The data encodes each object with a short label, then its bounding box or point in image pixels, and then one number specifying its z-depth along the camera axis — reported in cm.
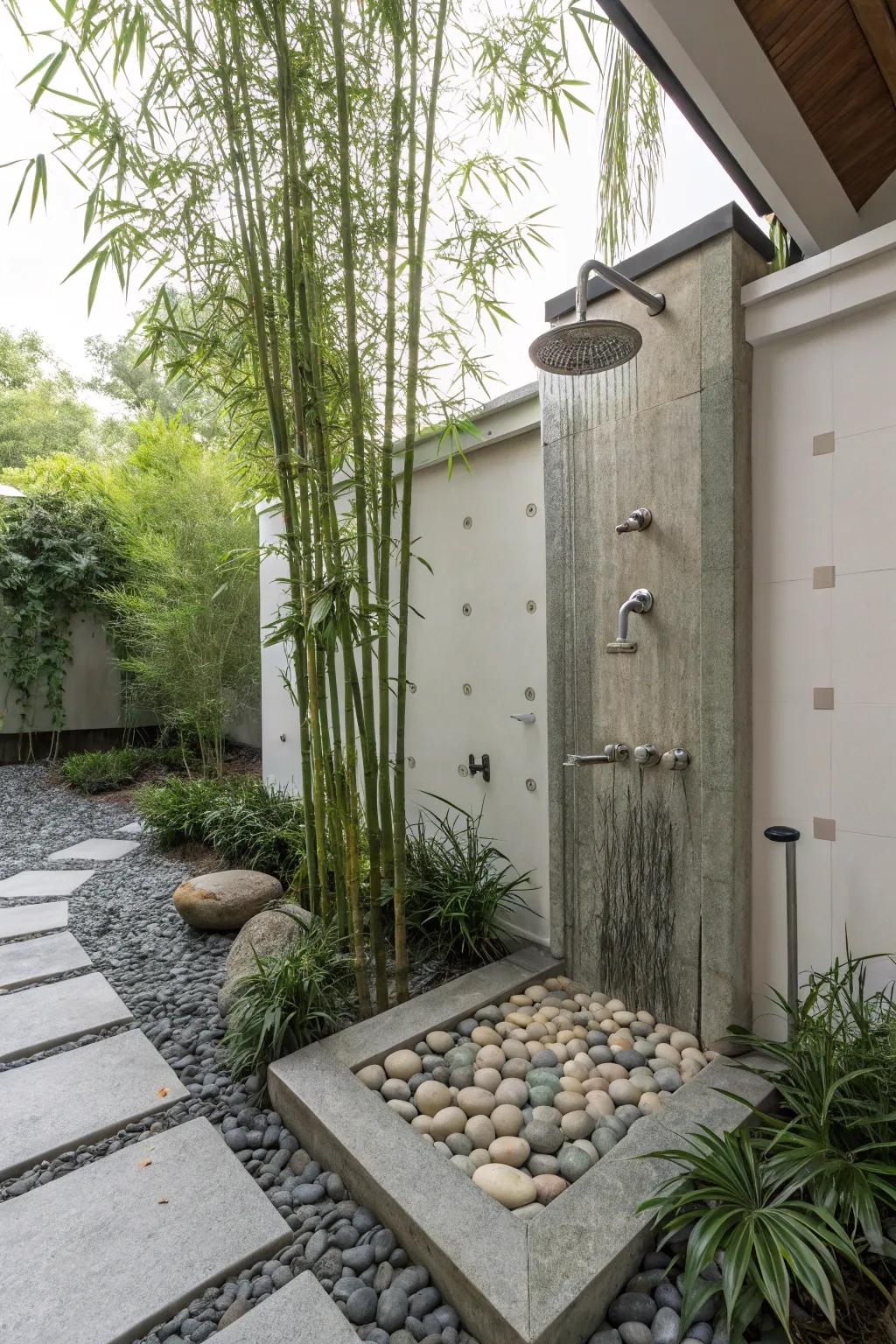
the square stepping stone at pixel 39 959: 232
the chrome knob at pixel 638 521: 195
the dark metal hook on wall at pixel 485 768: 268
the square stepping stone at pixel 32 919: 271
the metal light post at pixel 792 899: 156
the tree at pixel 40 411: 943
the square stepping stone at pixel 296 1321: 109
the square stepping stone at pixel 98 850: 368
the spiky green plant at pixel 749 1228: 105
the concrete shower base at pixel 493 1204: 107
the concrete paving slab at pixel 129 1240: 113
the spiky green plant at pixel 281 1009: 176
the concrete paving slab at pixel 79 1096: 154
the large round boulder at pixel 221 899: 266
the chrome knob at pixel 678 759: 189
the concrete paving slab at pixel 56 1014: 194
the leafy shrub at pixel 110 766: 527
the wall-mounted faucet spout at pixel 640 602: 194
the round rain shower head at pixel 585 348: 155
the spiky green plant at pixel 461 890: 238
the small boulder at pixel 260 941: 210
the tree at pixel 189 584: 500
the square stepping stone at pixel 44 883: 316
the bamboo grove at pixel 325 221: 176
